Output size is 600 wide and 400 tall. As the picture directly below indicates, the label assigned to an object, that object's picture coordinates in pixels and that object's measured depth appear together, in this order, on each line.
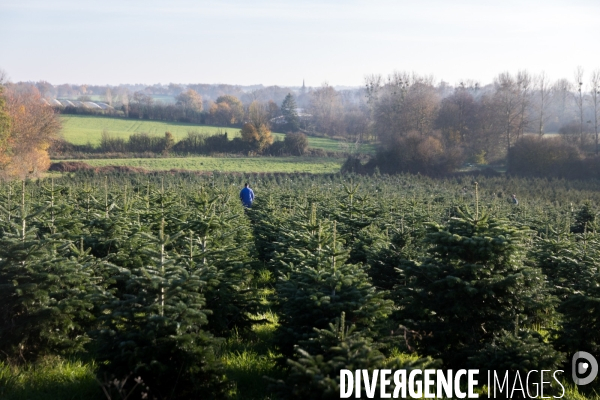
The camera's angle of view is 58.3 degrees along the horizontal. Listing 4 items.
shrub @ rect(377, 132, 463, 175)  55.97
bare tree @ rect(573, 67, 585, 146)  60.44
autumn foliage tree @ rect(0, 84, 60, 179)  44.84
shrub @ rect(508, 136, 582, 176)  53.44
